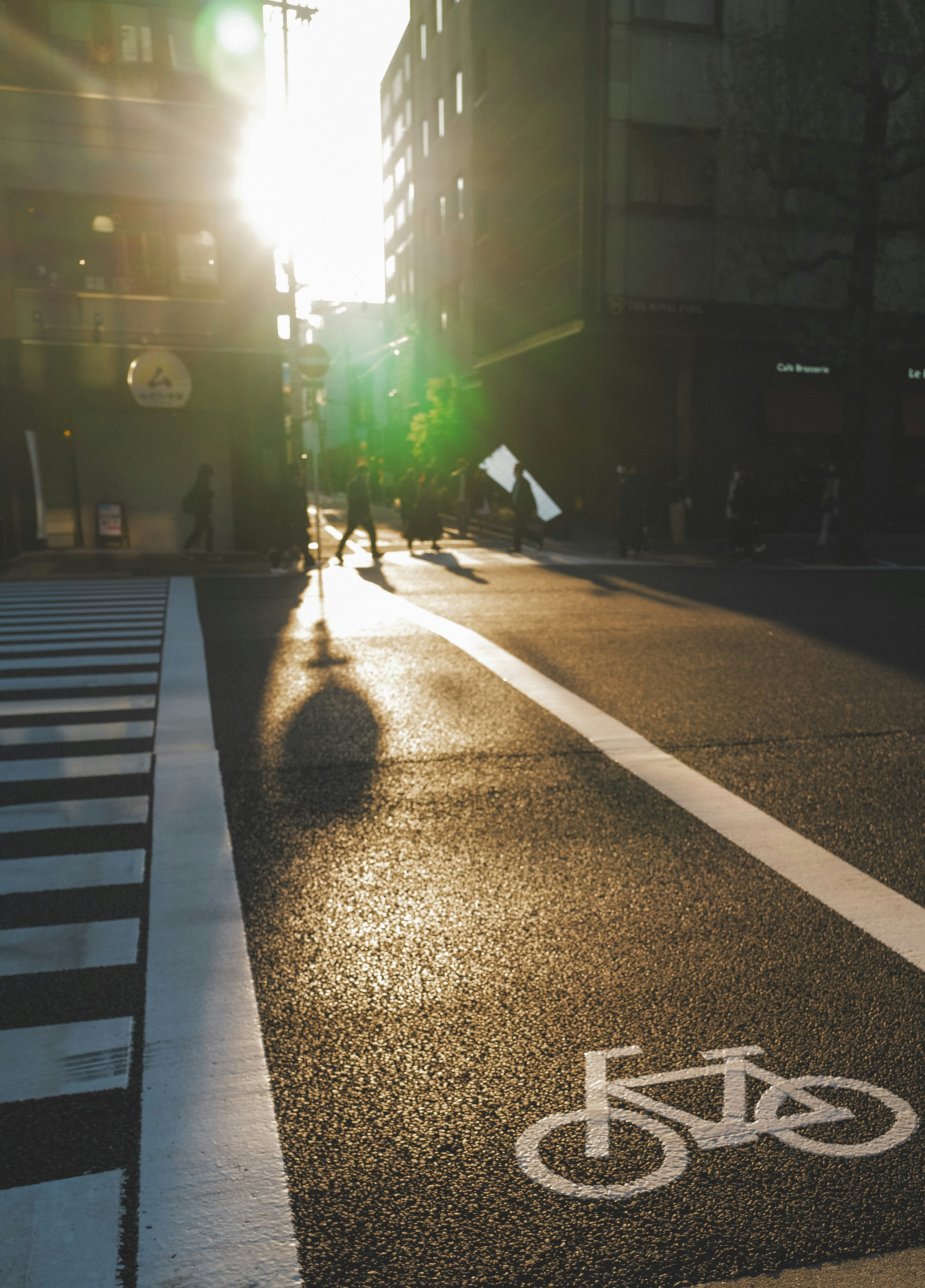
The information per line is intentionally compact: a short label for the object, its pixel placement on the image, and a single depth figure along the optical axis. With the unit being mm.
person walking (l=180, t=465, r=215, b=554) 22156
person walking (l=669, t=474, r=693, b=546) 25125
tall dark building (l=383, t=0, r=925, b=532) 27016
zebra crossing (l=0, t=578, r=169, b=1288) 2568
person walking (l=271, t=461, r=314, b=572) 19766
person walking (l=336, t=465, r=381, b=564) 20797
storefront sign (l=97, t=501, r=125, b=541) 24297
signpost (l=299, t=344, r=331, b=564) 27844
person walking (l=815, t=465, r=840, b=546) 24672
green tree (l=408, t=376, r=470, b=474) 39875
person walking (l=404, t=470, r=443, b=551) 24469
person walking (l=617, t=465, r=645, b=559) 22875
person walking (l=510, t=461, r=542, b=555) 23688
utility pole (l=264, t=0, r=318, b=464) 30156
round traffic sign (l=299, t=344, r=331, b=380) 27828
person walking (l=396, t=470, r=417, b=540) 25641
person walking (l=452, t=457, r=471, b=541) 30500
